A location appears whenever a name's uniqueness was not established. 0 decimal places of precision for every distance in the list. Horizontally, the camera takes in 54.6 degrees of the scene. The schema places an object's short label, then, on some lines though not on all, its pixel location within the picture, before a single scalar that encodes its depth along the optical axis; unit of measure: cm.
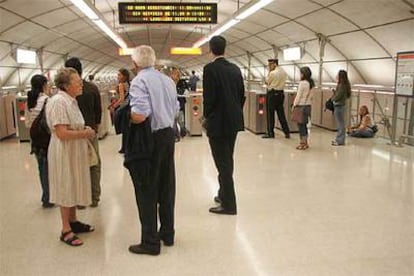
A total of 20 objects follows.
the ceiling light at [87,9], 658
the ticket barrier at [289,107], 907
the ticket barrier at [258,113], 886
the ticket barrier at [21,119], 812
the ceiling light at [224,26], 938
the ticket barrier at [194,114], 862
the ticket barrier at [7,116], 827
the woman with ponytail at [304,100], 692
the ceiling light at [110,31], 892
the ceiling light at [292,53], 1311
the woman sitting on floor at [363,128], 818
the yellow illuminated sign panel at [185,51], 1700
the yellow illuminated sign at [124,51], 1597
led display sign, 836
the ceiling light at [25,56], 1137
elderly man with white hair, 286
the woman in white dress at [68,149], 302
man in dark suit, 370
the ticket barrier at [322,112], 911
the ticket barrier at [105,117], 835
